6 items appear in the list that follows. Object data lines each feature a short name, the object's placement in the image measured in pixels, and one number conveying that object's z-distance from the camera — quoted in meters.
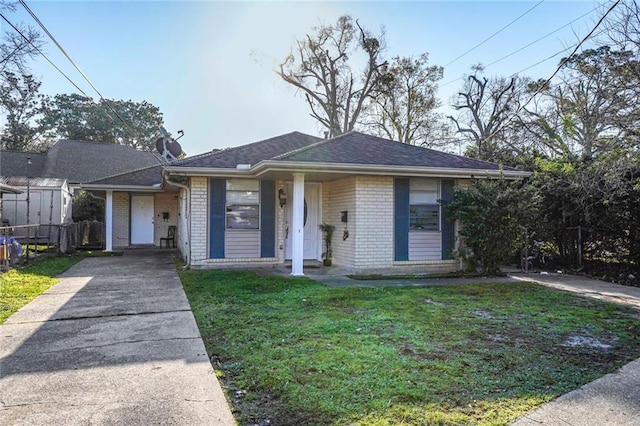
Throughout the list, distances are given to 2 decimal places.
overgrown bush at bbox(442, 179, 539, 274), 9.27
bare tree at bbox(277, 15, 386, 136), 28.58
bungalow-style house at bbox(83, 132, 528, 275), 9.57
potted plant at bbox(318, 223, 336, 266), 11.04
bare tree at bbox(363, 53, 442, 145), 28.22
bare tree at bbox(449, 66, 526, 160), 25.02
